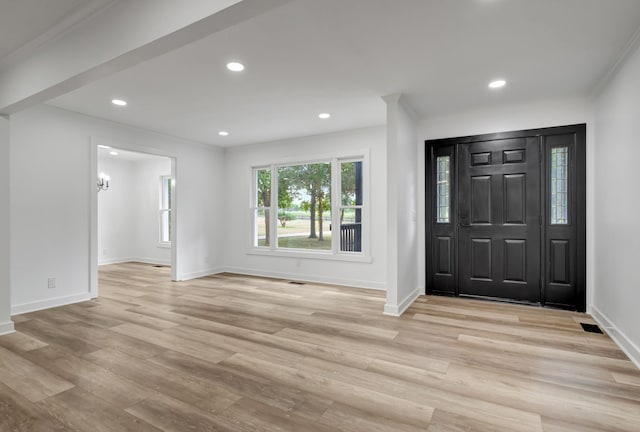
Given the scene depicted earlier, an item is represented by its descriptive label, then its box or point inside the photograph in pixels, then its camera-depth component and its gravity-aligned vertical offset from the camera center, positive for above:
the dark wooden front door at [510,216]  4.09 -0.02
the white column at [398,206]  3.88 +0.10
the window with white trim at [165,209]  8.12 +0.17
